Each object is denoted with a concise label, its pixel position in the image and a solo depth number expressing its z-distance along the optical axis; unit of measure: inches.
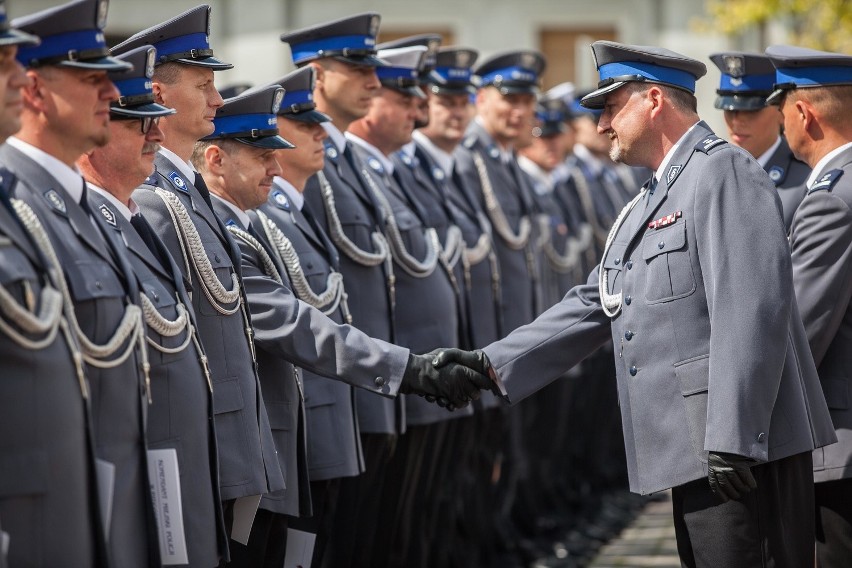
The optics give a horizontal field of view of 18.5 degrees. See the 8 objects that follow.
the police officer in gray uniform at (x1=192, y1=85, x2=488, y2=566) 339.8
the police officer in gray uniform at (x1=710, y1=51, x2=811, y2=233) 439.6
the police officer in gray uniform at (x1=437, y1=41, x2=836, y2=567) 292.6
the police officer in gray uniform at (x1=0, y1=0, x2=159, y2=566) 249.5
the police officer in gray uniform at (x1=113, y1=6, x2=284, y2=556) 308.5
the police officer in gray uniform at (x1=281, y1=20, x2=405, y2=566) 408.0
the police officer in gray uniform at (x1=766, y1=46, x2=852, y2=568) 349.4
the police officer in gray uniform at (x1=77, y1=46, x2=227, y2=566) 279.6
